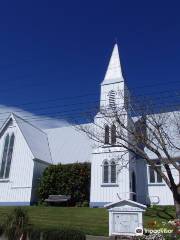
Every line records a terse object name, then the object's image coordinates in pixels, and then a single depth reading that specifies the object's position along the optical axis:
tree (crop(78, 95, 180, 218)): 12.21
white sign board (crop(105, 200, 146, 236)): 9.96
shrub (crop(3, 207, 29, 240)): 10.11
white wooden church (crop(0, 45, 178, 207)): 20.35
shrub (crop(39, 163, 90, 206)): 21.48
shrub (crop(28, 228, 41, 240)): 9.67
